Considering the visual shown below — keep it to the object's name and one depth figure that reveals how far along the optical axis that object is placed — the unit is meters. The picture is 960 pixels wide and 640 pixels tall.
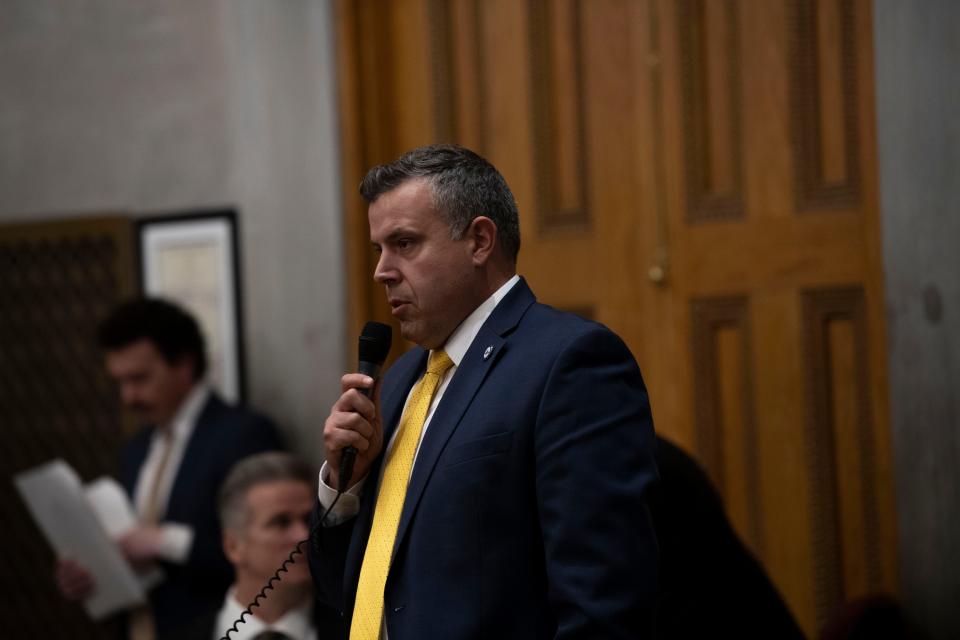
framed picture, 9.51
